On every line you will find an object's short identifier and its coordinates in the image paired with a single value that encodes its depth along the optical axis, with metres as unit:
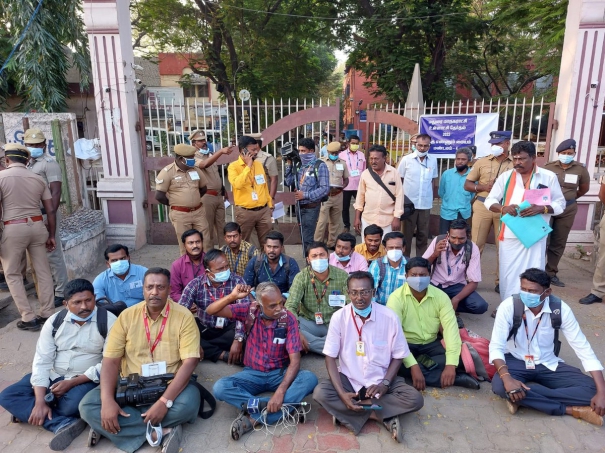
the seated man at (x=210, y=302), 3.87
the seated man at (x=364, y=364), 3.10
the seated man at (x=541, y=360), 3.15
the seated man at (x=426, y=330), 3.52
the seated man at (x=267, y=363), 3.17
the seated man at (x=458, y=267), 4.48
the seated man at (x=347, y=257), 4.42
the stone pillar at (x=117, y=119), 6.68
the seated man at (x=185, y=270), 4.44
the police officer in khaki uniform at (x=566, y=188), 5.39
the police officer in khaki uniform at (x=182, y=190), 5.54
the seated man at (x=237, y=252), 4.71
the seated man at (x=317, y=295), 4.07
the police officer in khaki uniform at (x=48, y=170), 5.03
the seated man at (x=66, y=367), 3.11
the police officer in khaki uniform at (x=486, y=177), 5.56
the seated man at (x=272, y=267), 4.44
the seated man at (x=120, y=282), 4.08
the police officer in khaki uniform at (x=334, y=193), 7.04
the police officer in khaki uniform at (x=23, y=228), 4.53
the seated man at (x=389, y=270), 4.28
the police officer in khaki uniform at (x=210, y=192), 5.91
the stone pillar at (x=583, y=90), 6.42
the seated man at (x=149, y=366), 2.95
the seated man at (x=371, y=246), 4.59
